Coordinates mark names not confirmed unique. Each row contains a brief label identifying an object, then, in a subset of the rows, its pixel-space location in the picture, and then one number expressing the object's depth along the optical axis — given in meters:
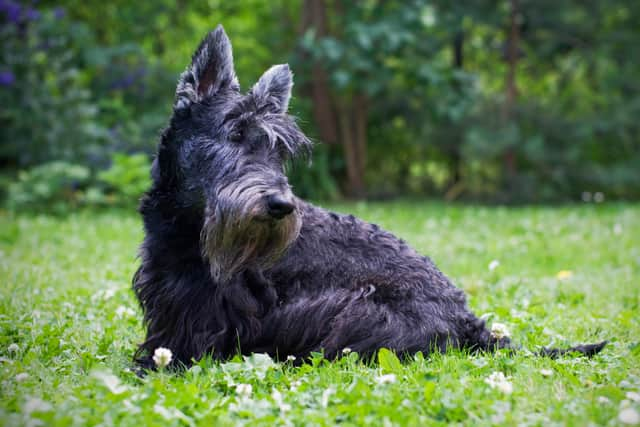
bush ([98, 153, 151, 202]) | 11.24
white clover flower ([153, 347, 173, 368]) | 3.13
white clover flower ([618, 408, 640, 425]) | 2.54
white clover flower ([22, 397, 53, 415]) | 2.52
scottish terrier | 3.48
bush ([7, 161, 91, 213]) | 10.78
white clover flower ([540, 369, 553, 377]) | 3.20
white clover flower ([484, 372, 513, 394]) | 2.91
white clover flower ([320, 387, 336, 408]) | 2.86
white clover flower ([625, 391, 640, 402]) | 2.85
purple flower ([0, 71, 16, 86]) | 11.59
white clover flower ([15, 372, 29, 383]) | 3.02
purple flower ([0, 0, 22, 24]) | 11.98
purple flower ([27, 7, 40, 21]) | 12.15
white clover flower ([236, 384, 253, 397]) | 2.97
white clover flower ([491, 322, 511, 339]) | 3.87
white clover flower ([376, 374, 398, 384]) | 3.04
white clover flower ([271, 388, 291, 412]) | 2.80
